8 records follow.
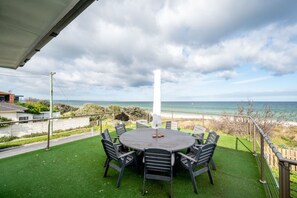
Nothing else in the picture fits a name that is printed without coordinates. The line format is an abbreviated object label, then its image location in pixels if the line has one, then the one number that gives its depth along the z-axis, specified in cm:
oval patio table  296
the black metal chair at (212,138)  327
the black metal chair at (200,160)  253
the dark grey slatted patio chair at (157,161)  235
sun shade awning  104
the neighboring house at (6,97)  2165
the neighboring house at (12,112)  1286
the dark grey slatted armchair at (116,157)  269
